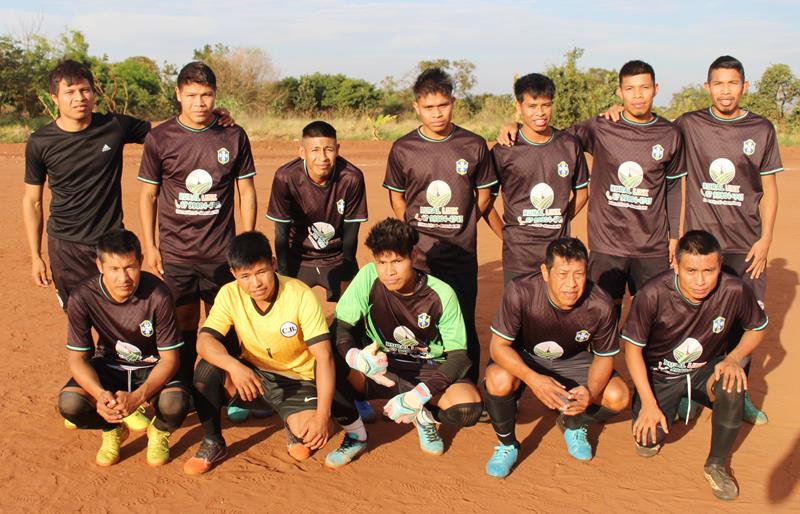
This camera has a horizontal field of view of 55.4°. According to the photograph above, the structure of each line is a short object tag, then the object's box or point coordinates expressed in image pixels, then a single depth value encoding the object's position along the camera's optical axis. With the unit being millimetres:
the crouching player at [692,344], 4445
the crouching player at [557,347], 4547
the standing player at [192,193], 5262
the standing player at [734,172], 5475
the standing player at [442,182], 5379
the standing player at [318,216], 5699
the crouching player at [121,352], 4551
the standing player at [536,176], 5414
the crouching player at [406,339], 4637
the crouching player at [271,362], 4562
